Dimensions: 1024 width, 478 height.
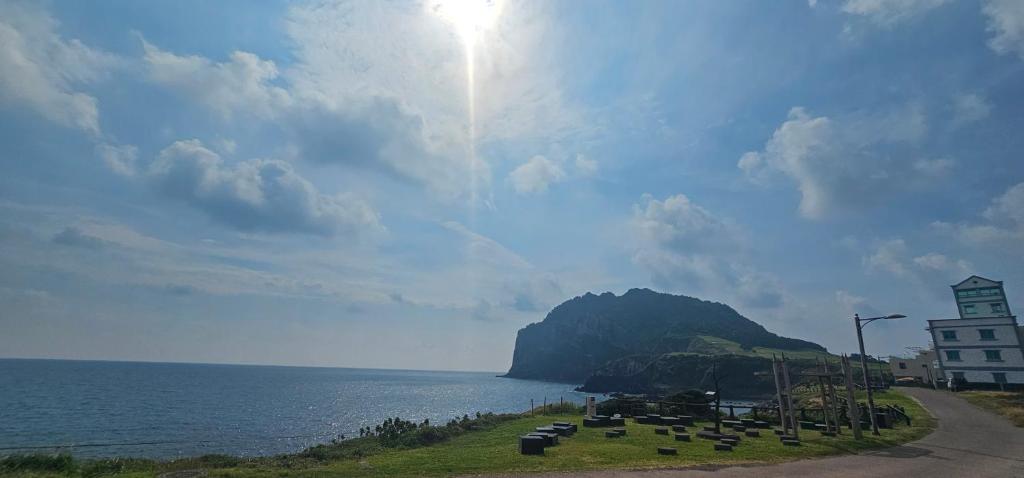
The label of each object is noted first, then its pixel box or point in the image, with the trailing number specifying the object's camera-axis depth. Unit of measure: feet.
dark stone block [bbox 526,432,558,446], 73.34
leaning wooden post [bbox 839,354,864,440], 81.92
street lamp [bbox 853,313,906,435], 86.28
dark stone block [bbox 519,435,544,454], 67.05
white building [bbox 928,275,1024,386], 185.26
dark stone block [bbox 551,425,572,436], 86.74
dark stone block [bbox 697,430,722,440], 81.05
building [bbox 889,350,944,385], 219.41
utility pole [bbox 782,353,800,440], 81.00
